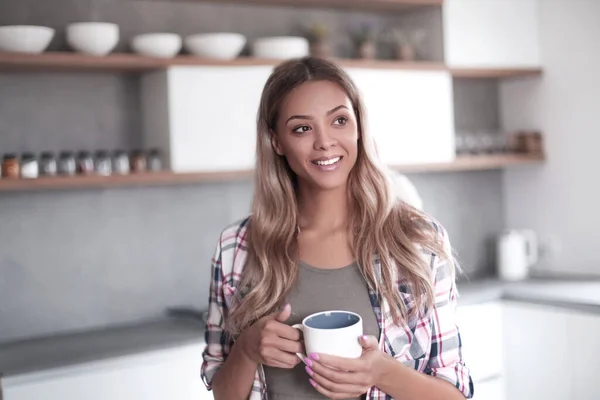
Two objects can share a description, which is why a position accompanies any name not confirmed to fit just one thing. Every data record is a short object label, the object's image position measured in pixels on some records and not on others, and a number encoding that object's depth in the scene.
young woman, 1.56
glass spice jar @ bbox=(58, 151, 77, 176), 2.85
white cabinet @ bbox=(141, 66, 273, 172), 2.96
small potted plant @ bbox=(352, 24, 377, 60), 3.53
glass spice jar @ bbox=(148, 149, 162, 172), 2.99
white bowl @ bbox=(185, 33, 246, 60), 3.04
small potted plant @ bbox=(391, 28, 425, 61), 3.60
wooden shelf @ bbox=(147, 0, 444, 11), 3.39
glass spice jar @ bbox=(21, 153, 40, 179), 2.76
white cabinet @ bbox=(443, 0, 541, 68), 3.62
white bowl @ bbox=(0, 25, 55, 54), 2.70
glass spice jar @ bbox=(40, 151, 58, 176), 2.82
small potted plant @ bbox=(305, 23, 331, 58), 3.38
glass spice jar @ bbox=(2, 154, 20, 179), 2.74
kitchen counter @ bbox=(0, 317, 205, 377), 2.57
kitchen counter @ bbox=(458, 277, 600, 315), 3.20
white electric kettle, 3.84
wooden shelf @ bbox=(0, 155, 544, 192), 2.74
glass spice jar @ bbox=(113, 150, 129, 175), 2.92
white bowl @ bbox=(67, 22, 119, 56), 2.82
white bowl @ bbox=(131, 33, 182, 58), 2.94
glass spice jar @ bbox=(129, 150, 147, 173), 2.96
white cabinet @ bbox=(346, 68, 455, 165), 3.41
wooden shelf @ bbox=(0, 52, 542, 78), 2.73
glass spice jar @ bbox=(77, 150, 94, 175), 2.86
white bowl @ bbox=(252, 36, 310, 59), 3.21
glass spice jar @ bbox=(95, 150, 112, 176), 2.88
